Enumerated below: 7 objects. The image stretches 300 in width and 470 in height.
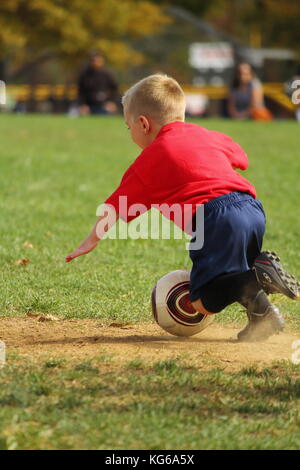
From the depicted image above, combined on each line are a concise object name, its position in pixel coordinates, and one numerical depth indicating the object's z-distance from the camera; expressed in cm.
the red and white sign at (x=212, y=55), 9144
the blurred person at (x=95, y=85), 5197
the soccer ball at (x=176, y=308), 987
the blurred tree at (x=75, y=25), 7900
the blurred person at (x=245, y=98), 5025
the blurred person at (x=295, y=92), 5763
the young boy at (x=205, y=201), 928
